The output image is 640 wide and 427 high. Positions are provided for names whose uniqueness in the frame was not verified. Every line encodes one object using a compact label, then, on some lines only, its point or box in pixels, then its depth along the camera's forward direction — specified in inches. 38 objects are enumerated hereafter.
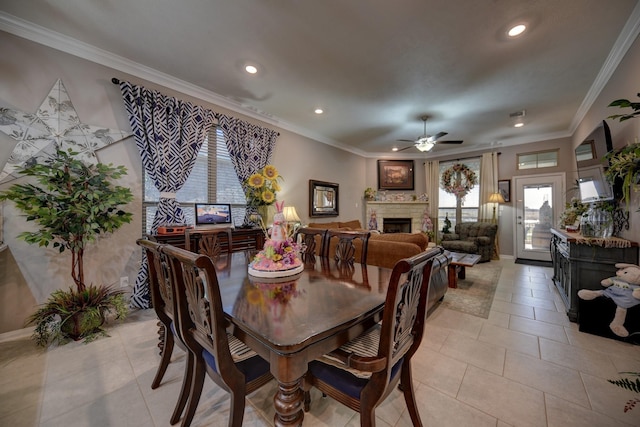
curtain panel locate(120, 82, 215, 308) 106.8
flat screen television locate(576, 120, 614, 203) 99.7
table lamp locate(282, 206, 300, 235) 134.4
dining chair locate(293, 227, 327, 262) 88.4
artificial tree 78.5
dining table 32.7
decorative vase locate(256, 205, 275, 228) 145.9
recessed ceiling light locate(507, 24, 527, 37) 84.9
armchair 203.0
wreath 240.1
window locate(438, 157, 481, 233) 238.8
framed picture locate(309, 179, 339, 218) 198.5
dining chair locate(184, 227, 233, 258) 89.4
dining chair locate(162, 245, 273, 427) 36.6
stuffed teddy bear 75.8
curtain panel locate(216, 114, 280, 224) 141.1
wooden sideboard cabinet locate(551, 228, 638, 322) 87.4
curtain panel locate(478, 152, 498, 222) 225.2
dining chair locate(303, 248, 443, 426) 35.2
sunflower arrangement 82.7
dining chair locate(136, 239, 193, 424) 49.6
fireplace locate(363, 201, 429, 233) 253.4
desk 128.7
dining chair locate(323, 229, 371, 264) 78.2
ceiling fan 161.7
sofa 101.3
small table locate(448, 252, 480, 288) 134.1
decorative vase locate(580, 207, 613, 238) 96.7
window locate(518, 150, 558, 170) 203.5
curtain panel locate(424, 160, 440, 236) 256.8
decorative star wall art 84.3
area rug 111.7
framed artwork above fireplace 267.9
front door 200.5
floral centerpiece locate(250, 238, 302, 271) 62.5
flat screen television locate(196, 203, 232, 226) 128.6
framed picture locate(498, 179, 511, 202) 220.8
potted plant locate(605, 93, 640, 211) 51.1
